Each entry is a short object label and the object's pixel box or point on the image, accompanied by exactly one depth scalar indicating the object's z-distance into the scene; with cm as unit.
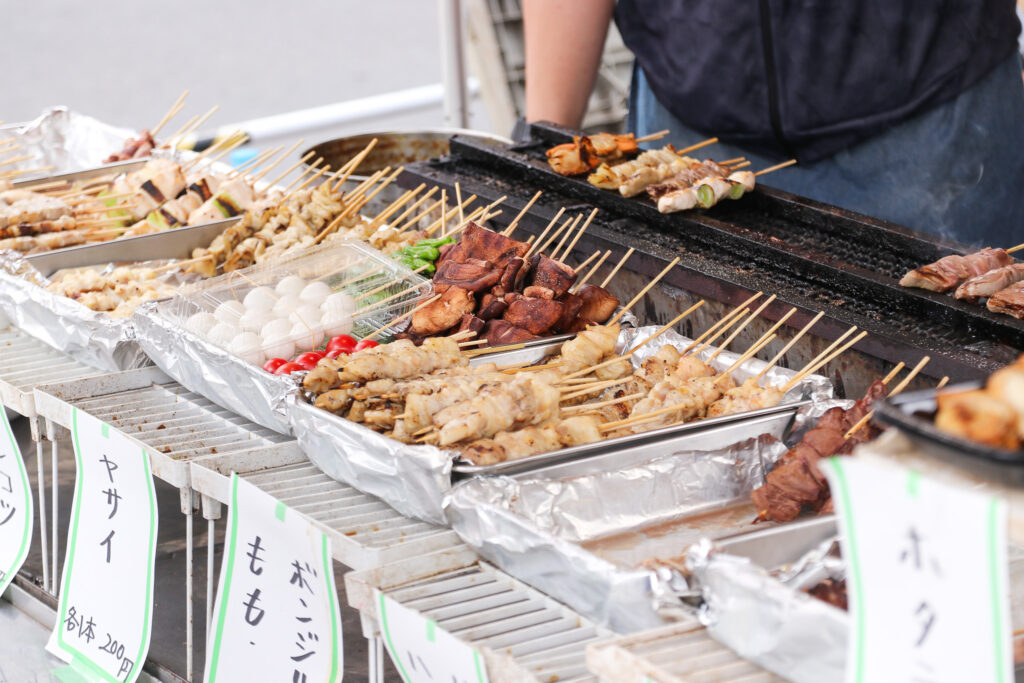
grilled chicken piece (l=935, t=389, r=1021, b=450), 317
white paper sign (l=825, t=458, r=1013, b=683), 283
